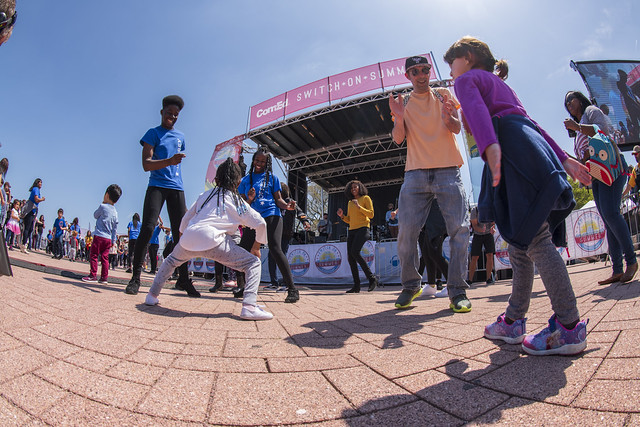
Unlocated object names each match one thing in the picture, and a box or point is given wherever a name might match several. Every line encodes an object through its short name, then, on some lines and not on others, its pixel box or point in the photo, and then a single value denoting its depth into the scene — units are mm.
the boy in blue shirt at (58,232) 11703
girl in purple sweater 1321
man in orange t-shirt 2549
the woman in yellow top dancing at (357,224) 5246
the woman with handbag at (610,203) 3062
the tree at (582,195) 28672
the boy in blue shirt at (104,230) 4372
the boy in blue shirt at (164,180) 3252
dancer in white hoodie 2459
